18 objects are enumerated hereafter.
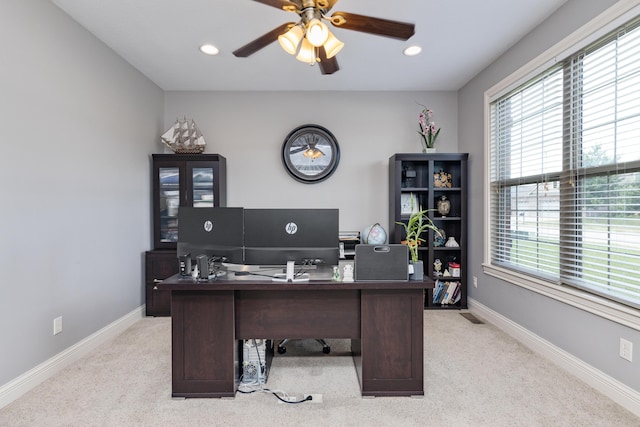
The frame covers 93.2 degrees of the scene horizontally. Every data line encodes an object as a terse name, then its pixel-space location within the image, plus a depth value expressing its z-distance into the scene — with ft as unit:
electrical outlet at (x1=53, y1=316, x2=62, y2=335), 7.56
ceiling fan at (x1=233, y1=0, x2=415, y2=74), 5.56
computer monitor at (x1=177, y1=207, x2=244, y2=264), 6.56
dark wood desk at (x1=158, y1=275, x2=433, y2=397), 6.37
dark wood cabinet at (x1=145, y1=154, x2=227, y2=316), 11.97
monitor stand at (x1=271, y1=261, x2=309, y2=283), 6.36
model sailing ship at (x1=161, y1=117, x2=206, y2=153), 12.00
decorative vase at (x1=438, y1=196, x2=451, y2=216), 12.44
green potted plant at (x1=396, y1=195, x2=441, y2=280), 6.41
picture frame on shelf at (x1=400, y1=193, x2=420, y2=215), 12.71
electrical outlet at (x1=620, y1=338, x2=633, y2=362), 6.09
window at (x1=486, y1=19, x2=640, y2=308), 6.30
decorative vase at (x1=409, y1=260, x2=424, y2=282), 6.40
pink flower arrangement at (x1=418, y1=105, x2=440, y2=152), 12.48
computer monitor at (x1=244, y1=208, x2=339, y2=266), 6.53
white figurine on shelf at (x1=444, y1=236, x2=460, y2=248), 12.44
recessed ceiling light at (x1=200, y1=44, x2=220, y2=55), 9.51
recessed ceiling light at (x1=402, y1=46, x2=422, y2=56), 9.58
